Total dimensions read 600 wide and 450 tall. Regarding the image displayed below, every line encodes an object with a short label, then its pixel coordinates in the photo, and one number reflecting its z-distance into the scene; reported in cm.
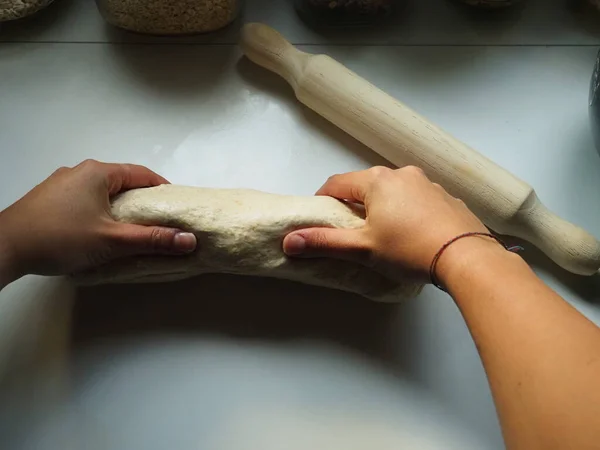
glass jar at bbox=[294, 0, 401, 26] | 104
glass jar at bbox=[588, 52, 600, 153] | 88
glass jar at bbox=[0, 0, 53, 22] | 101
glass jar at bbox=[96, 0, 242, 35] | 98
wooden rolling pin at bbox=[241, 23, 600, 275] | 84
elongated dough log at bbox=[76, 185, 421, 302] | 77
